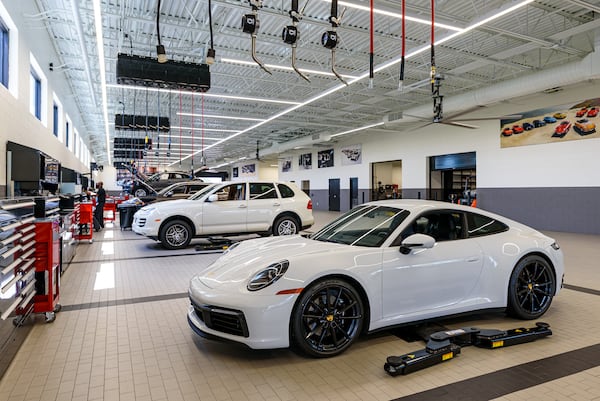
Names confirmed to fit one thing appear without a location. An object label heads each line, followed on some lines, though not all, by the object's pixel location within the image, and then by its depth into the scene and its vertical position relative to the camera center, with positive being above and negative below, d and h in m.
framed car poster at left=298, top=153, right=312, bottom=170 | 29.47 +2.59
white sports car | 2.76 -0.68
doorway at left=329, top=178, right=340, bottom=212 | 25.72 -0.03
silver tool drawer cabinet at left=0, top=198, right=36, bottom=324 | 2.69 -0.52
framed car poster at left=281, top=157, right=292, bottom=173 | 32.41 +2.55
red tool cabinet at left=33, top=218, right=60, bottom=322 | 3.65 -0.73
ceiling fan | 7.09 +1.46
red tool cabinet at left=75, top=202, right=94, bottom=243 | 9.11 -0.68
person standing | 11.74 -0.31
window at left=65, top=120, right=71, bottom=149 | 16.65 +2.88
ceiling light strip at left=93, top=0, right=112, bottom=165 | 6.49 +3.18
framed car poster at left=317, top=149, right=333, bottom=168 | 26.85 +2.60
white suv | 8.11 -0.44
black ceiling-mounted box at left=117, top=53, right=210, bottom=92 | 7.64 +2.48
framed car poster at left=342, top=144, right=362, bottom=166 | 23.94 +2.55
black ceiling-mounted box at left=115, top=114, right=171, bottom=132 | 13.73 +2.58
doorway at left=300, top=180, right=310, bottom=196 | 29.81 +0.71
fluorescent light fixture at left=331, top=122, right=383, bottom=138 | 18.11 +3.34
